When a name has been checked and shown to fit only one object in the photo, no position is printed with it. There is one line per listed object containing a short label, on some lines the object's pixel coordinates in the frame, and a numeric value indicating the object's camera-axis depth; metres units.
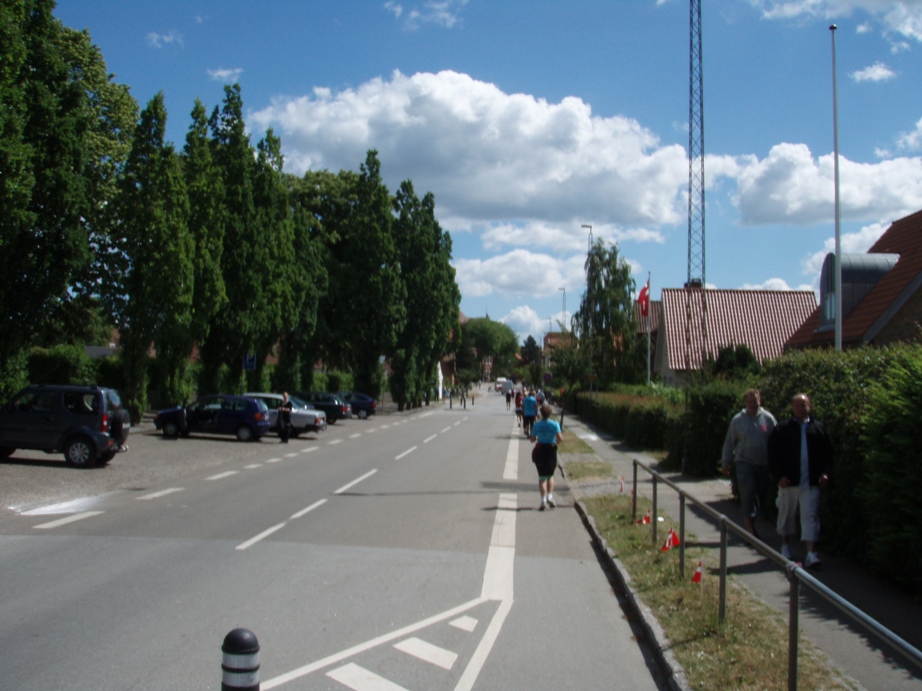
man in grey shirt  10.10
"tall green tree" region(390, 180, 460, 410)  58.28
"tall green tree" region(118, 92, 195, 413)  28.98
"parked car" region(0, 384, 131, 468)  18.03
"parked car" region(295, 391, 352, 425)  41.06
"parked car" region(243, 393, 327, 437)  30.54
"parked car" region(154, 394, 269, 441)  27.56
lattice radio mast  17.53
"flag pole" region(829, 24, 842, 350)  20.78
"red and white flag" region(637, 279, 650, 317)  40.19
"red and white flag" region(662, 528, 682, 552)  9.18
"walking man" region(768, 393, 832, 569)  8.52
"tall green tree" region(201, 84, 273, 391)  34.91
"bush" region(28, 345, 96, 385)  35.25
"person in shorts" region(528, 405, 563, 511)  13.55
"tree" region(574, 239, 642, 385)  53.75
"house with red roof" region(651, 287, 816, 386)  47.62
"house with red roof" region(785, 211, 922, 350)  24.75
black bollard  3.36
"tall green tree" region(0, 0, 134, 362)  24.11
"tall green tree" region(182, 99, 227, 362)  31.25
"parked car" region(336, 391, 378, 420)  47.95
